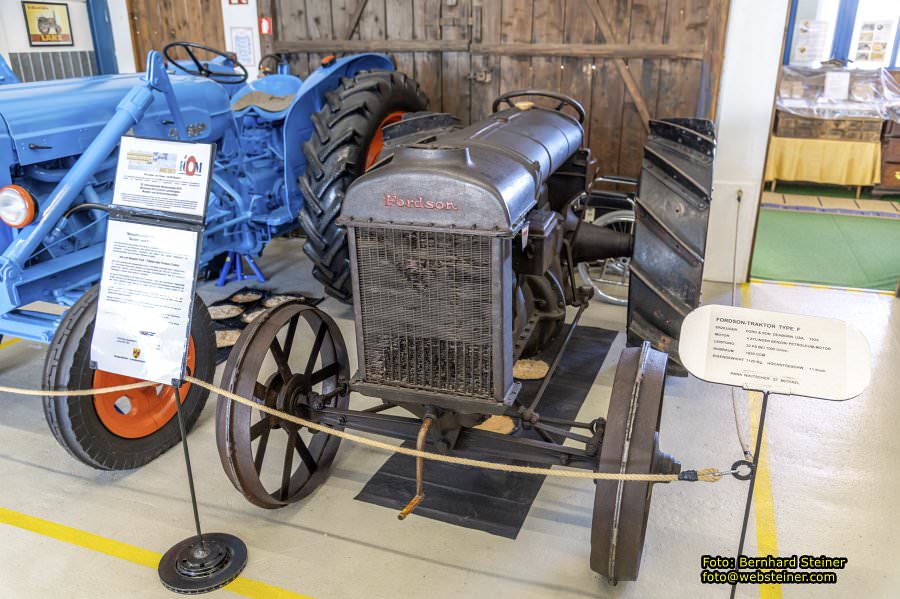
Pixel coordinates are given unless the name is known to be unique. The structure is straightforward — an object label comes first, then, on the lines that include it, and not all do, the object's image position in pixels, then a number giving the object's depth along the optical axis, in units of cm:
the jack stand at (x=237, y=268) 509
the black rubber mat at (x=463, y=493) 269
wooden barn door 496
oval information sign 188
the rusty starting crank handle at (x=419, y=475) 239
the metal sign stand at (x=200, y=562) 239
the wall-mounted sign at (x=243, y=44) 609
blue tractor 296
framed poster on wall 651
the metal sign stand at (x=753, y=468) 194
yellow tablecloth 731
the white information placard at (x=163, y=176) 236
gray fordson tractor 223
